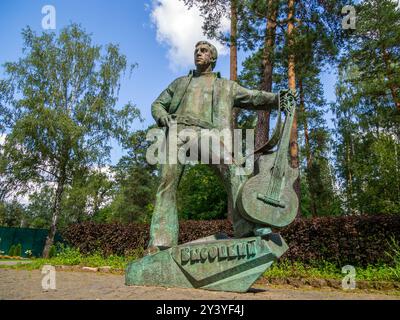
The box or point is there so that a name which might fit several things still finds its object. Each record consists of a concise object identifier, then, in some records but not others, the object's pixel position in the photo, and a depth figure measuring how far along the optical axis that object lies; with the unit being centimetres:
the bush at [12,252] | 1869
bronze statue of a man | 399
